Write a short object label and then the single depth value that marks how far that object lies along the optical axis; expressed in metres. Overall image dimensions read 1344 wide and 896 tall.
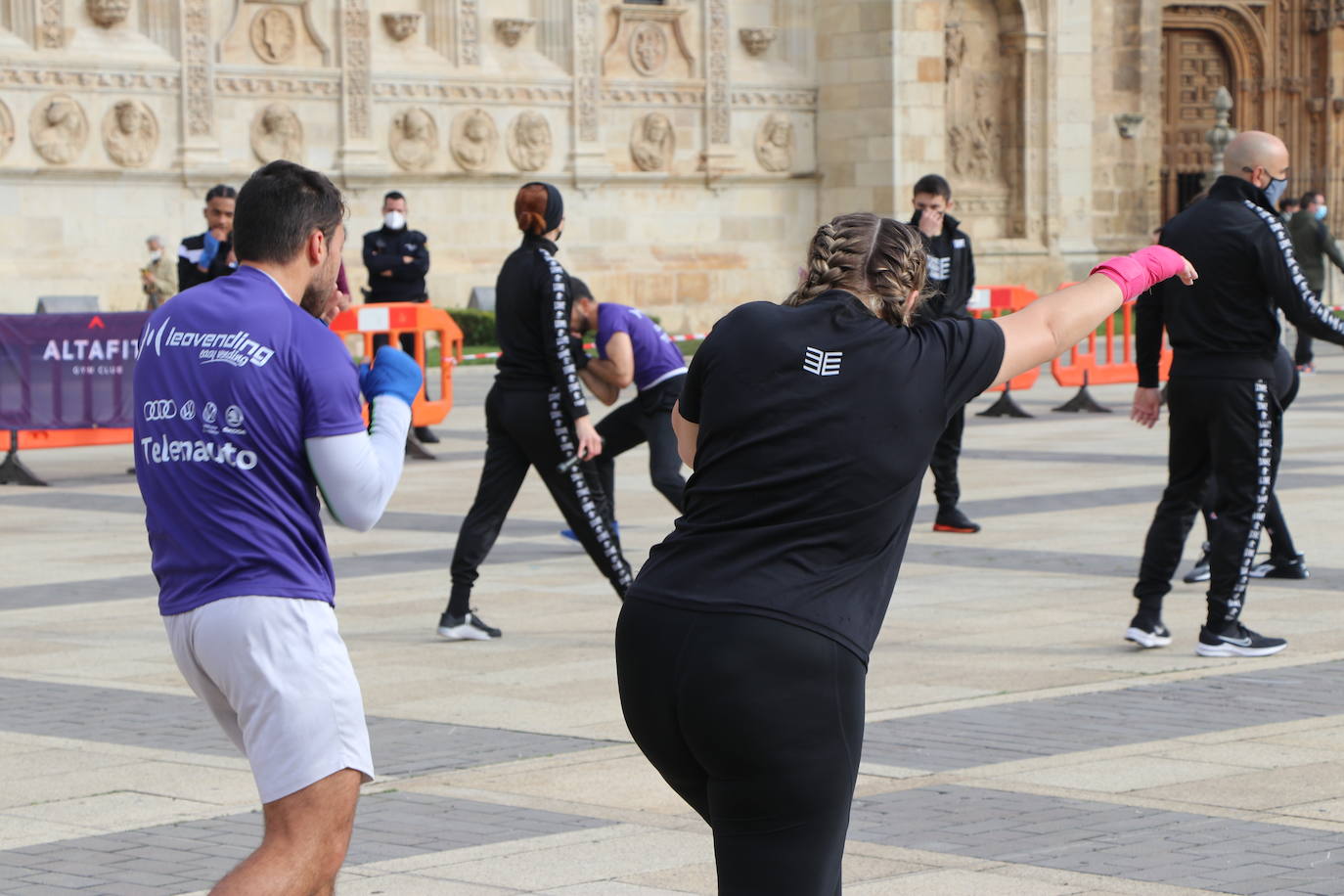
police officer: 21.11
